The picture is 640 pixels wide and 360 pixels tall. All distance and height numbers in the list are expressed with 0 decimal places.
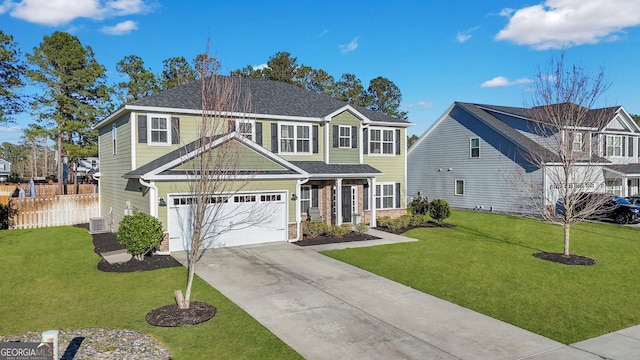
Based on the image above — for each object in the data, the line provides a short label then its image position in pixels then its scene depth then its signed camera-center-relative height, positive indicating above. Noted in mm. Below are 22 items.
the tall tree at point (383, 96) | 54719 +10404
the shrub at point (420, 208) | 23489 -1970
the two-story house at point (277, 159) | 15742 +715
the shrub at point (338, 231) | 18225 -2532
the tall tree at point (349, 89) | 51938 +10722
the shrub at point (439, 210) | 21812 -1951
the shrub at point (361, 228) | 19078 -2517
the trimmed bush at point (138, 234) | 13016 -1865
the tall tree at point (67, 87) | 33000 +7417
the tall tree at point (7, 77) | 31547 +7771
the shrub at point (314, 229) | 18047 -2398
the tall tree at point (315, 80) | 47625 +11041
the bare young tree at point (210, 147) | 8672 +610
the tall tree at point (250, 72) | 45625 +11354
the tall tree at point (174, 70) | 43062 +11024
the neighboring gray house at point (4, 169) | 73562 +1234
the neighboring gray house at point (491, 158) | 26859 +1117
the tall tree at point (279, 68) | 46000 +11853
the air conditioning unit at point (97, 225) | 19312 -2341
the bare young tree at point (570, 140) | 14070 +1118
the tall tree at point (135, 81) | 42609 +9835
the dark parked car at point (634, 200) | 25234 -1714
